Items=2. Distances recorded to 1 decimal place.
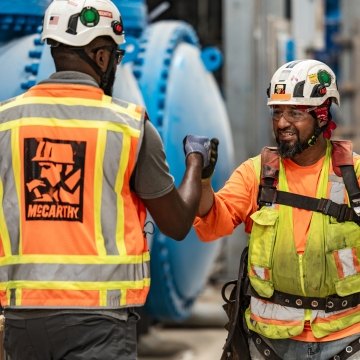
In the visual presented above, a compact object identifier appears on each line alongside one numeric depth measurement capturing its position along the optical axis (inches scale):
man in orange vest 221.1
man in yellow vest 259.4
